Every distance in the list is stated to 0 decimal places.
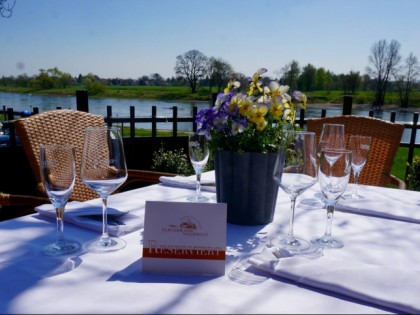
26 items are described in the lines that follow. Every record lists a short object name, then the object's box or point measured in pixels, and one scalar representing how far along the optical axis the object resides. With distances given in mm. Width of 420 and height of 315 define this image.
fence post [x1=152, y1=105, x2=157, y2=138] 5988
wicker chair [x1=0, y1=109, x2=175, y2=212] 1976
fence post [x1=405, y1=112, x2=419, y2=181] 5188
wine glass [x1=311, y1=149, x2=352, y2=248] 977
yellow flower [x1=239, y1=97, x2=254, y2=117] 1087
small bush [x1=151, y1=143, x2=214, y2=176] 5348
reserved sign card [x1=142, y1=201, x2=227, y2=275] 818
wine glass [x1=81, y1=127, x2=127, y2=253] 956
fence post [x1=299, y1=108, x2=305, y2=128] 5441
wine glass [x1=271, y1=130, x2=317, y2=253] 1002
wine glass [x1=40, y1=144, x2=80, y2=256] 899
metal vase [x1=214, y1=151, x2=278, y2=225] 1166
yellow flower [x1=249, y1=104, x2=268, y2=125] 1082
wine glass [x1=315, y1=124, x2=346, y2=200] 1606
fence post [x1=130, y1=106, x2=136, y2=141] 5682
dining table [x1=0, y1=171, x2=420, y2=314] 676
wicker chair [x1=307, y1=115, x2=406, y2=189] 2412
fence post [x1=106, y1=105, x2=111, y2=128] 5413
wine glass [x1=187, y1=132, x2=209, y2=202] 1396
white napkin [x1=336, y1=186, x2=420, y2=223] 1312
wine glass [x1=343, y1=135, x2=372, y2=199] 1541
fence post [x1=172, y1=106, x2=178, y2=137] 6109
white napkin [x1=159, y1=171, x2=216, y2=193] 1643
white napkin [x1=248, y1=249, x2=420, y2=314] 699
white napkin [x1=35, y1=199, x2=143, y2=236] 1069
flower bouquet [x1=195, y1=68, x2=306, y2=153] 1105
